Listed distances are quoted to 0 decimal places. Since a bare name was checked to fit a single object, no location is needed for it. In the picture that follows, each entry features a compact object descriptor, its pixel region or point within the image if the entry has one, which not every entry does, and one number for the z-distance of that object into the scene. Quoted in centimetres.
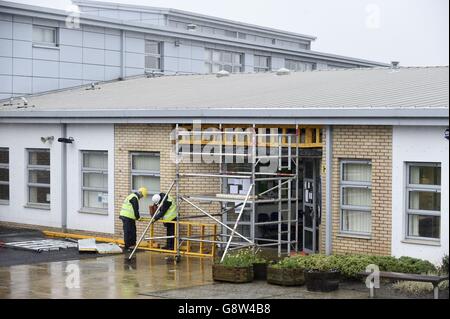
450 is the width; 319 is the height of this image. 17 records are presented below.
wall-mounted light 2629
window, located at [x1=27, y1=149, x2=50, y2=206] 2697
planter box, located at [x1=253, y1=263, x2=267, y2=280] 1844
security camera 2572
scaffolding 2119
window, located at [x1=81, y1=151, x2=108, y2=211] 2559
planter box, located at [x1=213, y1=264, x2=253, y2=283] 1800
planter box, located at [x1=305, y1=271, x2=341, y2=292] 1694
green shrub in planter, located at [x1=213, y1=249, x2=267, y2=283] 1802
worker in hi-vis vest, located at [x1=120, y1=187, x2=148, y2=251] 2314
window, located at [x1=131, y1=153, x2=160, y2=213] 2441
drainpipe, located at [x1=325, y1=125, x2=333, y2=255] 2067
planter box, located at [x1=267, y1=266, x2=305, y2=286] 1756
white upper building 3102
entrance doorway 2211
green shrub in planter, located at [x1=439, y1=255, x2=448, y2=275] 1773
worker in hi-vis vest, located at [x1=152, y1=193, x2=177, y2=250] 2259
